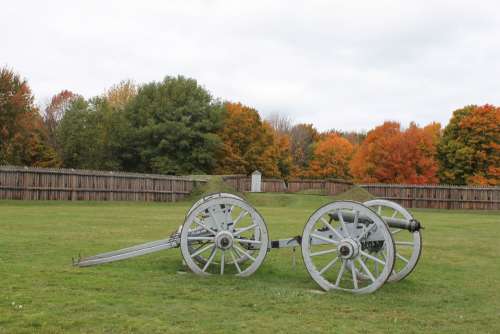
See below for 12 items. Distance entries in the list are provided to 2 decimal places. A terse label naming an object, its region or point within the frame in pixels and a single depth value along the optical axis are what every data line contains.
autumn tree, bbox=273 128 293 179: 67.06
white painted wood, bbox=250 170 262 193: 47.19
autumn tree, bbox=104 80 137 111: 77.75
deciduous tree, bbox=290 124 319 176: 79.17
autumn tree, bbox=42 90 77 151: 62.81
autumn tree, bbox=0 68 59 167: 39.69
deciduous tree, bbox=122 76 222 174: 55.03
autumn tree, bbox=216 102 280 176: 59.66
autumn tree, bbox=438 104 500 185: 51.94
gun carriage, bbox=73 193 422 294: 8.52
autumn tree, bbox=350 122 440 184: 51.78
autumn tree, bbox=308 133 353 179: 71.12
